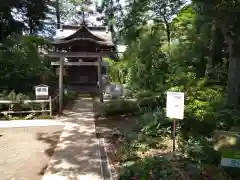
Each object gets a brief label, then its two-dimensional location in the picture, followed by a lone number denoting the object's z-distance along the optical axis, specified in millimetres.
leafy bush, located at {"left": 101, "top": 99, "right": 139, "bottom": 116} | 8277
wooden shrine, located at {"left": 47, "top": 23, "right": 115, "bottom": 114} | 12280
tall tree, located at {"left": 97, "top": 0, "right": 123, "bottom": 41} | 22501
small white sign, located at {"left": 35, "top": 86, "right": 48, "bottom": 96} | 8482
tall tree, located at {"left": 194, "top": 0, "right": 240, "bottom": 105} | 5098
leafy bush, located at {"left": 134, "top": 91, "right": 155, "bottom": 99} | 8411
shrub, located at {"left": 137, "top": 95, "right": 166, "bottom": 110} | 7621
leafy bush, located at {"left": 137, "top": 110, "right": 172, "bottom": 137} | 5406
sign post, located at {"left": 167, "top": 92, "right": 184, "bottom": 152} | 4027
